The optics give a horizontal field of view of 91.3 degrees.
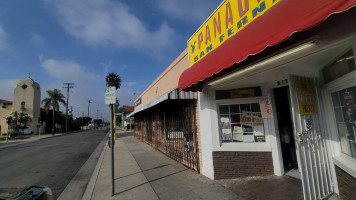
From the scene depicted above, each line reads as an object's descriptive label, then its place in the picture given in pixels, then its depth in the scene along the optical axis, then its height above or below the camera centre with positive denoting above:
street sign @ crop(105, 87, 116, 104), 4.82 +0.83
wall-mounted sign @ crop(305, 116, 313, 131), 3.34 -0.18
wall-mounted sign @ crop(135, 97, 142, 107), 18.23 +2.42
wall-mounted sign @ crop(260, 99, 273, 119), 4.79 +0.23
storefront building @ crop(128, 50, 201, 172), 5.86 +0.05
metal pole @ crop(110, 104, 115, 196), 4.45 -0.89
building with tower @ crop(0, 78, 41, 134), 36.75 +5.58
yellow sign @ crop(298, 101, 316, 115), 3.30 +0.13
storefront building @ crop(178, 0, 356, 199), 2.46 +0.57
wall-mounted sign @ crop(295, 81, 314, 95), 3.35 +0.53
